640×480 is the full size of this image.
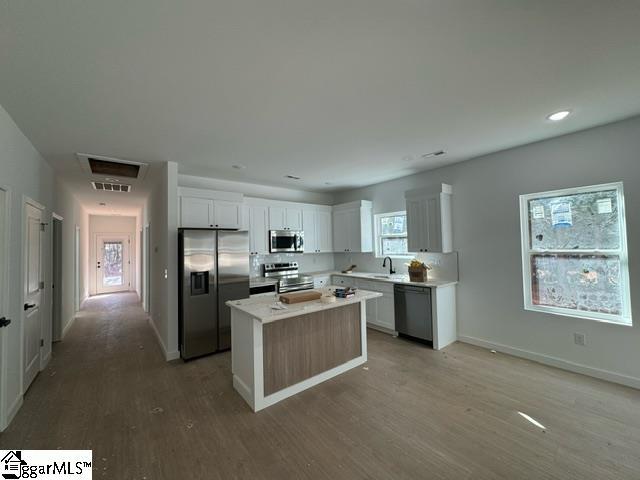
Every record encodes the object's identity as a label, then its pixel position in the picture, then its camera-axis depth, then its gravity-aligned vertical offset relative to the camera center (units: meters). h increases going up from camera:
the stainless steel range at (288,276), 4.97 -0.57
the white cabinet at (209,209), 4.11 +0.65
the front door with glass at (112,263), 9.38 -0.43
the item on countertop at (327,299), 2.94 -0.57
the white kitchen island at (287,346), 2.61 -1.07
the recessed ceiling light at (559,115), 2.66 +1.26
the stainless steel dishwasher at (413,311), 4.09 -1.05
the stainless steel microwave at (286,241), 5.24 +0.12
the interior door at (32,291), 2.95 -0.44
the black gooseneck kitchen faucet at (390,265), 5.29 -0.41
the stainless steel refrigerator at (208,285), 3.77 -0.52
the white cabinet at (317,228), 5.83 +0.40
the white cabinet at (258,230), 4.99 +0.33
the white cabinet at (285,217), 5.30 +0.60
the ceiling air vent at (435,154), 3.72 +1.26
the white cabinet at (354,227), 5.61 +0.40
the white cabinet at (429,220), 4.24 +0.38
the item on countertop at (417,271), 4.32 -0.43
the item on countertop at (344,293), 3.19 -0.56
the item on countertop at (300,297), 2.92 -0.55
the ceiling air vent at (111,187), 5.04 +1.25
